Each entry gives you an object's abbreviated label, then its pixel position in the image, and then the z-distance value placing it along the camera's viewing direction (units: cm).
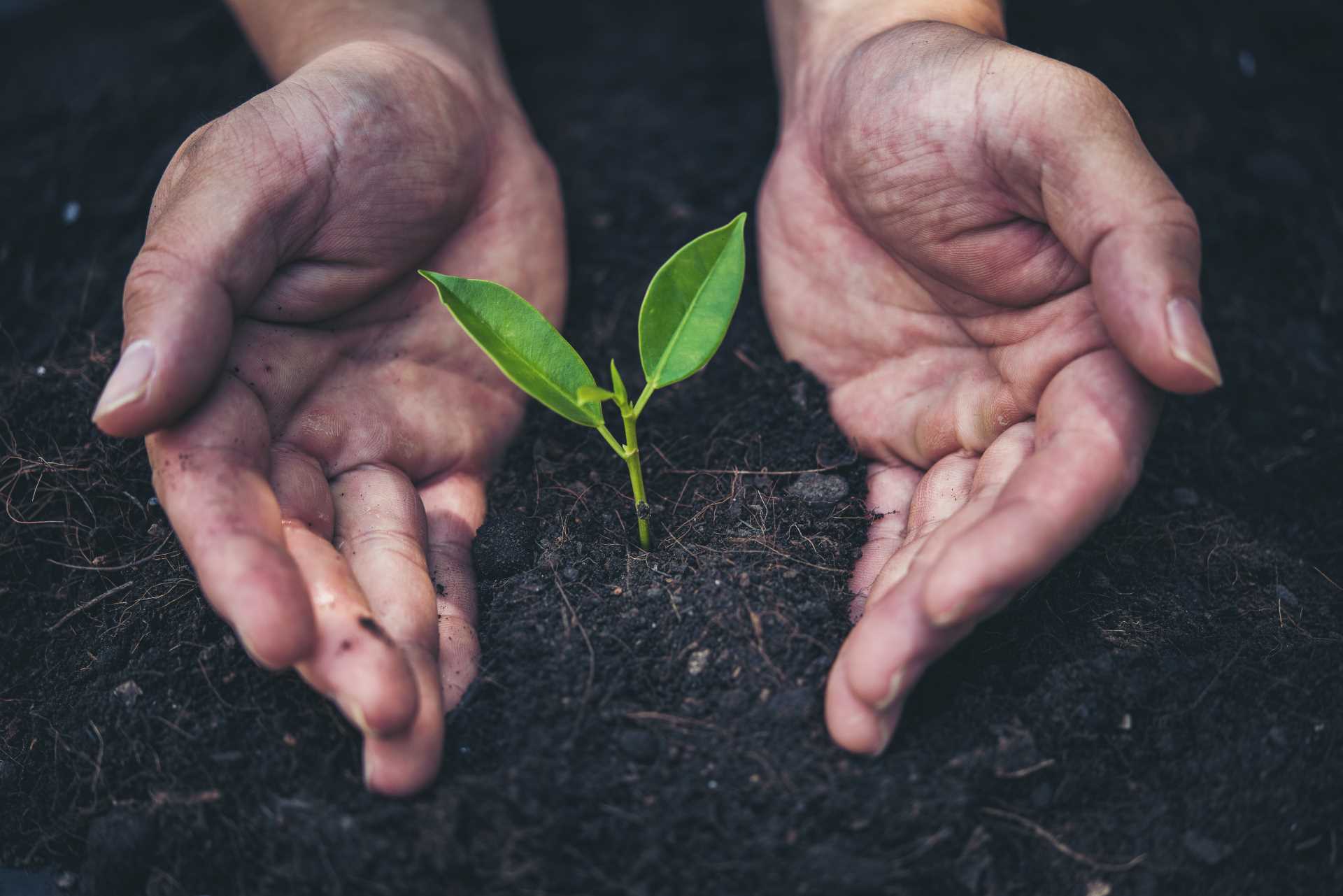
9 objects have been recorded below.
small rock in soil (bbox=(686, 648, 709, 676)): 33
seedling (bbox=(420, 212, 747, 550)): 32
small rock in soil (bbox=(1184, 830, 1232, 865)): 31
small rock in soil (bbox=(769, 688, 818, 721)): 31
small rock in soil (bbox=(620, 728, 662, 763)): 31
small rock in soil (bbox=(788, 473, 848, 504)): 36
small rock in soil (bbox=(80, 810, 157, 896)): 31
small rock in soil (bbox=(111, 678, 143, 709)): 33
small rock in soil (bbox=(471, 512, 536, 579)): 35
